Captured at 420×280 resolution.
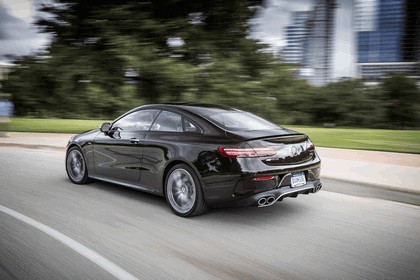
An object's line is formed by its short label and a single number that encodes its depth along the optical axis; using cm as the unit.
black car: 486
